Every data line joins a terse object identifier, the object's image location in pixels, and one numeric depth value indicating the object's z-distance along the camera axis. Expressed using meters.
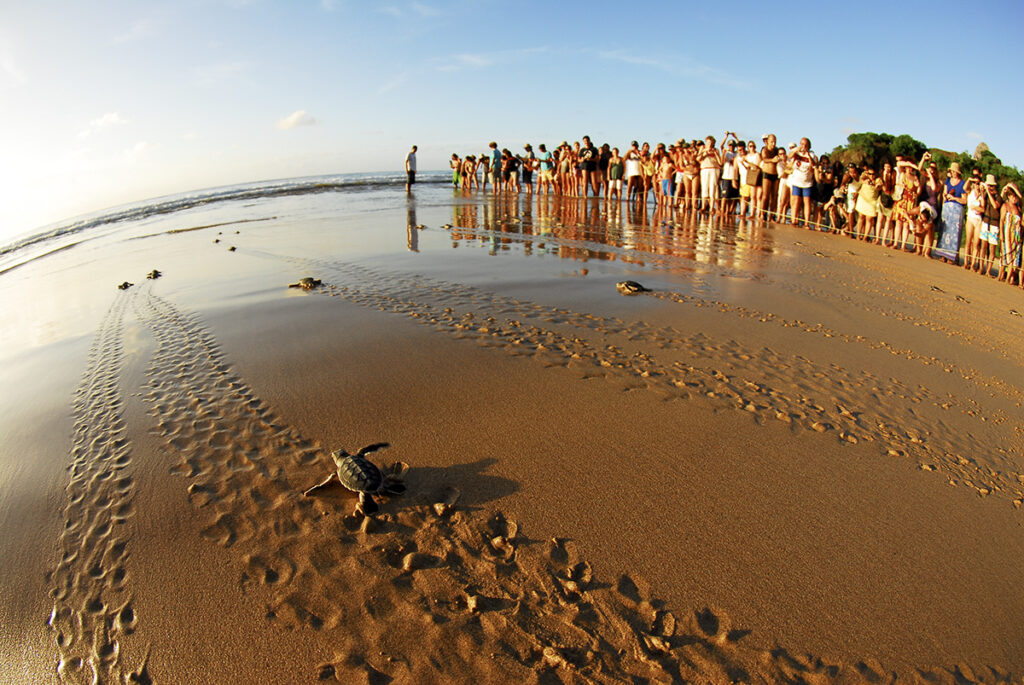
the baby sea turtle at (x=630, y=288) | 7.48
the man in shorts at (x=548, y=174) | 25.38
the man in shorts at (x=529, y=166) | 24.31
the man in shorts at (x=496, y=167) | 26.14
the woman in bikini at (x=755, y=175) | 15.47
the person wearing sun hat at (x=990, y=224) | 10.30
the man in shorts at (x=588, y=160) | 21.17
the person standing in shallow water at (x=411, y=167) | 24.35
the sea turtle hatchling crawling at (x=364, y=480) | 3.26
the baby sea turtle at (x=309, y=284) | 8.04
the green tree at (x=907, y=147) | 23.06
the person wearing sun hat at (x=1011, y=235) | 9.77
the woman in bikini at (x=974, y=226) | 10.51
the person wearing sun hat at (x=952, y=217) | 10.98
